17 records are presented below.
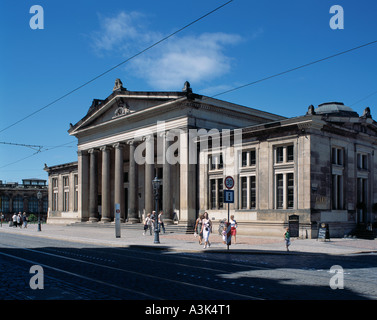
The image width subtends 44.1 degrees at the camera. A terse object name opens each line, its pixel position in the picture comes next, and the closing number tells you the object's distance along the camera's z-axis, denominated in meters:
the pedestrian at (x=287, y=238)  22.39
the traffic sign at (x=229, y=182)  22.01
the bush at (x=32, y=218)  87.39
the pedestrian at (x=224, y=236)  25.27
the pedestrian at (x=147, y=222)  37.13
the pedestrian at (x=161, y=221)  36.61
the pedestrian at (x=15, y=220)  56.08
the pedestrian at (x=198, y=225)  29.68
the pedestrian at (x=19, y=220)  55.53
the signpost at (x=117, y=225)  33.97
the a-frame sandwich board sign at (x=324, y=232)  27.94
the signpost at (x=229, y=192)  22.12
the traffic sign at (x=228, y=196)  22.15
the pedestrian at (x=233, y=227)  27.30
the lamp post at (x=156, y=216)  27.89
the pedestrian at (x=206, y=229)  24.06
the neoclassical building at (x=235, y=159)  31.09
